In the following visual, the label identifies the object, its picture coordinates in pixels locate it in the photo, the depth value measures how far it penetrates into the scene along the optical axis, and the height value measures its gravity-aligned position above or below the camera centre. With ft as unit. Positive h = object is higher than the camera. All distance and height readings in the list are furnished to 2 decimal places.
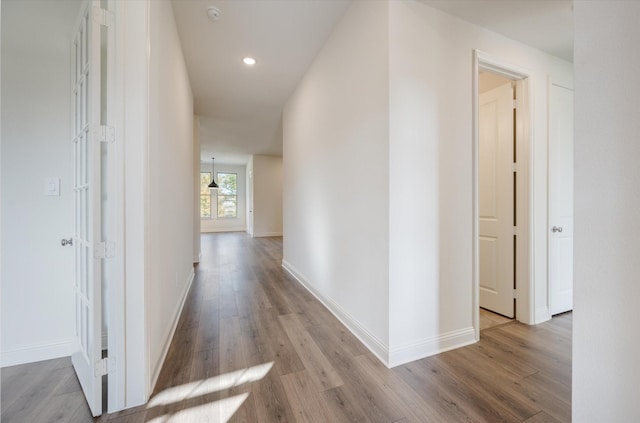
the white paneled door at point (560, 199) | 8.37 +0.39
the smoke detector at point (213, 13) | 7.47 +5.90
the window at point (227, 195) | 36.52 +2.35
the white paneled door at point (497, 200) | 8.39 +0.39
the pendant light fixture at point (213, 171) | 34.86 +5.55
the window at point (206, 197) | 35.14 +2.02
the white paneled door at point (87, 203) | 4.40 +0.15
